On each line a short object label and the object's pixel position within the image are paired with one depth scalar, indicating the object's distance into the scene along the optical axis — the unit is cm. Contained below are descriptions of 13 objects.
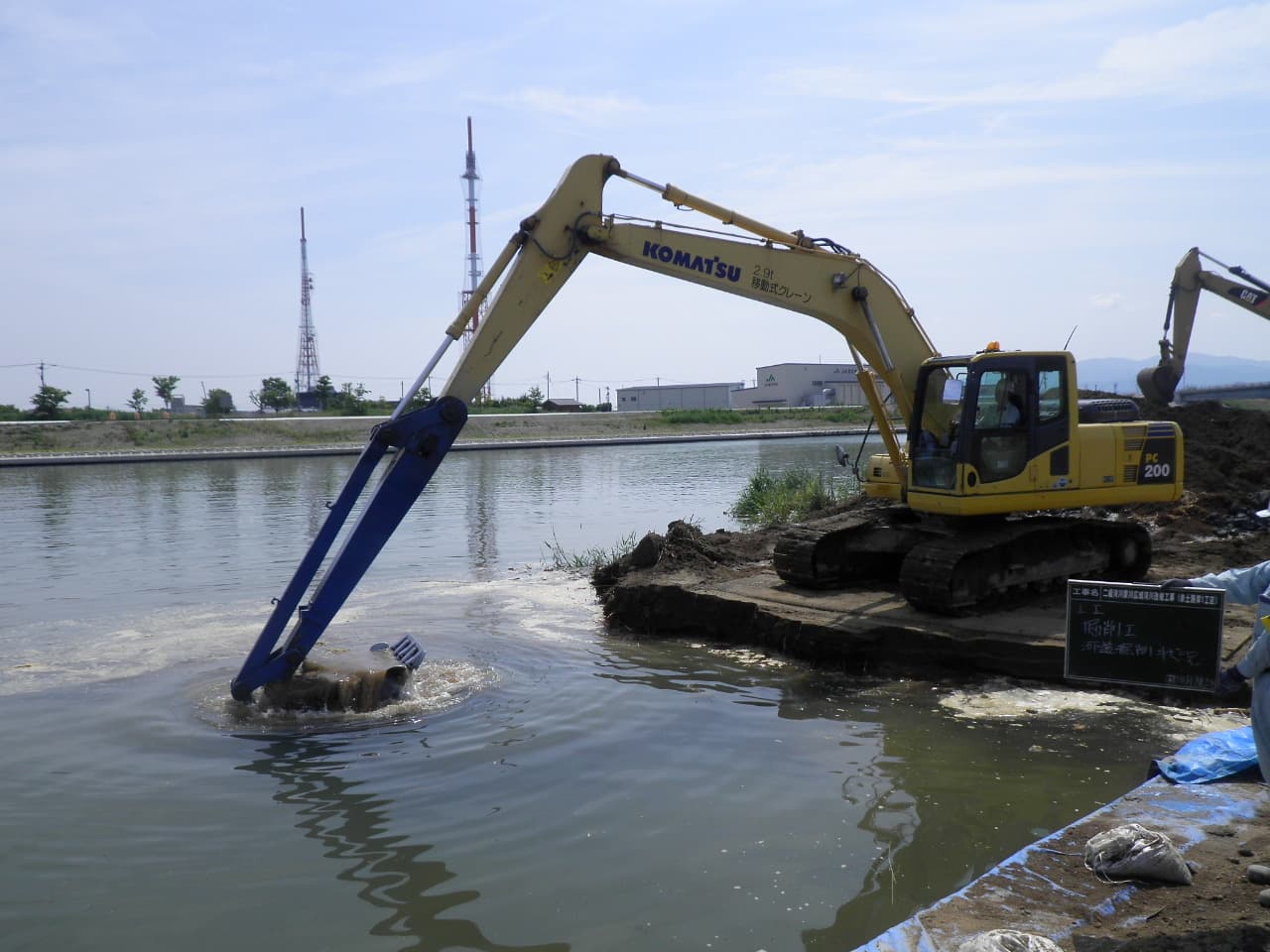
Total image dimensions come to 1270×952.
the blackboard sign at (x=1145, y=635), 523
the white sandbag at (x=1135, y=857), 437
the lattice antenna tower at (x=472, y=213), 8269
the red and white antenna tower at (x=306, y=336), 9631
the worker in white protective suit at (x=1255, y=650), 423
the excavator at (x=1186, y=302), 1711
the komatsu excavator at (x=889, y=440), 844
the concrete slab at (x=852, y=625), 871
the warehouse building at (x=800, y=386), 9162
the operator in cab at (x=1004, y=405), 972
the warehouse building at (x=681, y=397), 9631
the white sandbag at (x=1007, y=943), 369
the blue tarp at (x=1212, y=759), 565
